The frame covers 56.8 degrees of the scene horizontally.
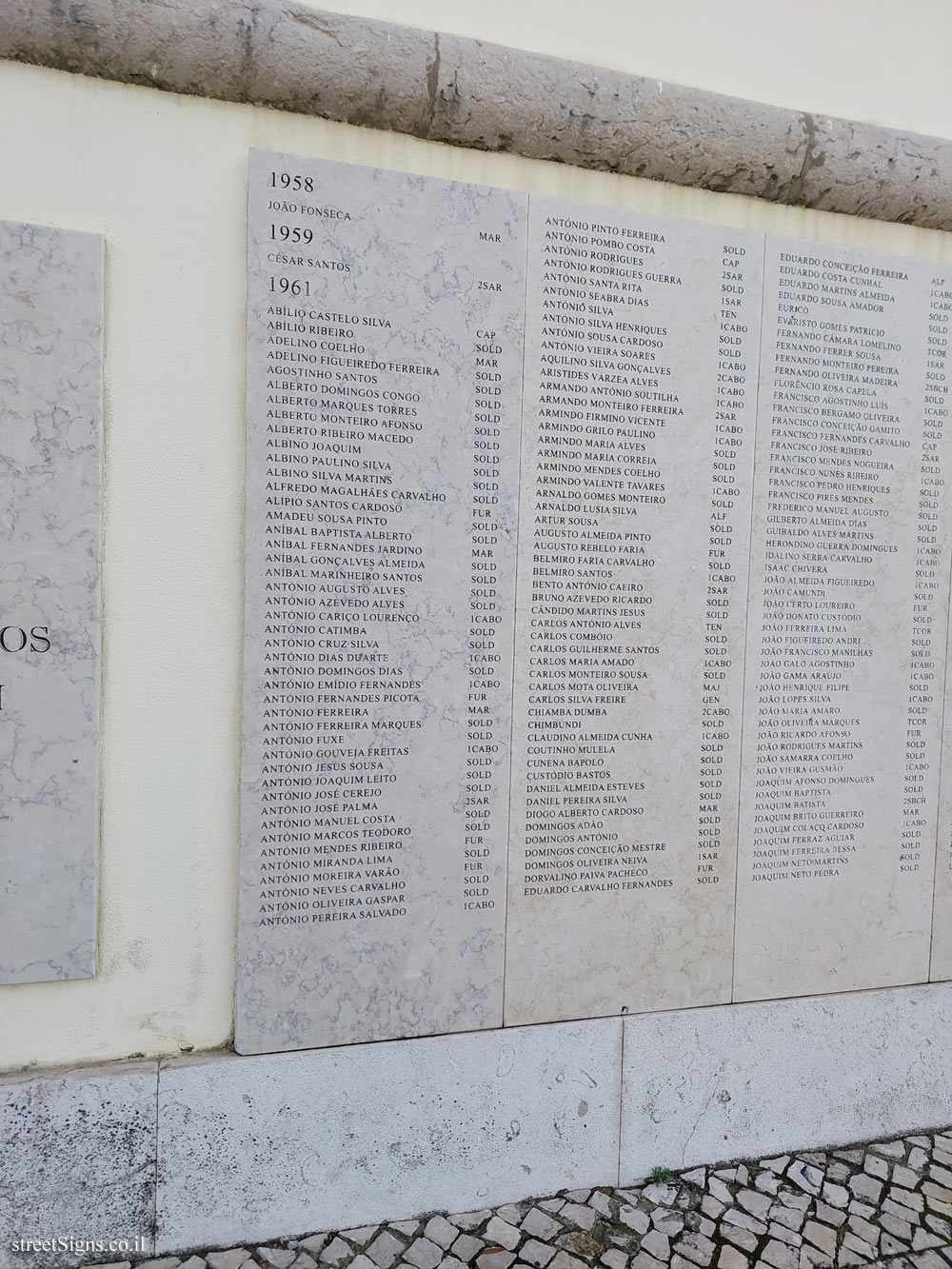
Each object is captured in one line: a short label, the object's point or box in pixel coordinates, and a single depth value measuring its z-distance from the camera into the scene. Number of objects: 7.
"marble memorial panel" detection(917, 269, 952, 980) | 3.28
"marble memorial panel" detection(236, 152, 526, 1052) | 2.57
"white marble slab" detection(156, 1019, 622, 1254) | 2.56
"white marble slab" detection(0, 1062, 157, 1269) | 2.42
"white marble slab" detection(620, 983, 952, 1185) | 3.00
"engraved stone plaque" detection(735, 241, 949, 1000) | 3.11
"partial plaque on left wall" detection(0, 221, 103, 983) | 2.38
